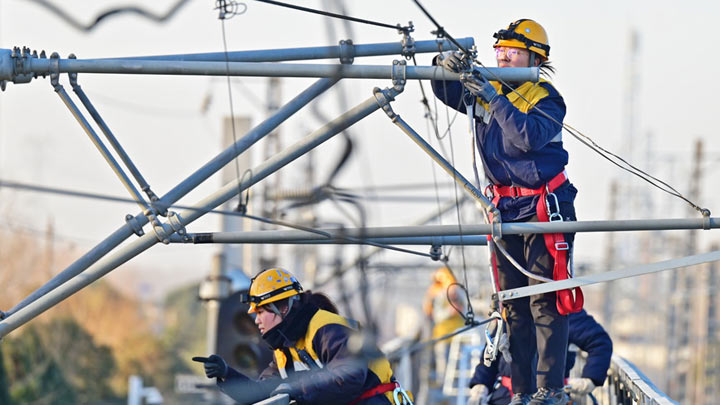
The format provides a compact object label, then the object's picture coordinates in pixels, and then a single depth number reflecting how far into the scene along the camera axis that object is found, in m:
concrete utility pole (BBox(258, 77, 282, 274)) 52.52
